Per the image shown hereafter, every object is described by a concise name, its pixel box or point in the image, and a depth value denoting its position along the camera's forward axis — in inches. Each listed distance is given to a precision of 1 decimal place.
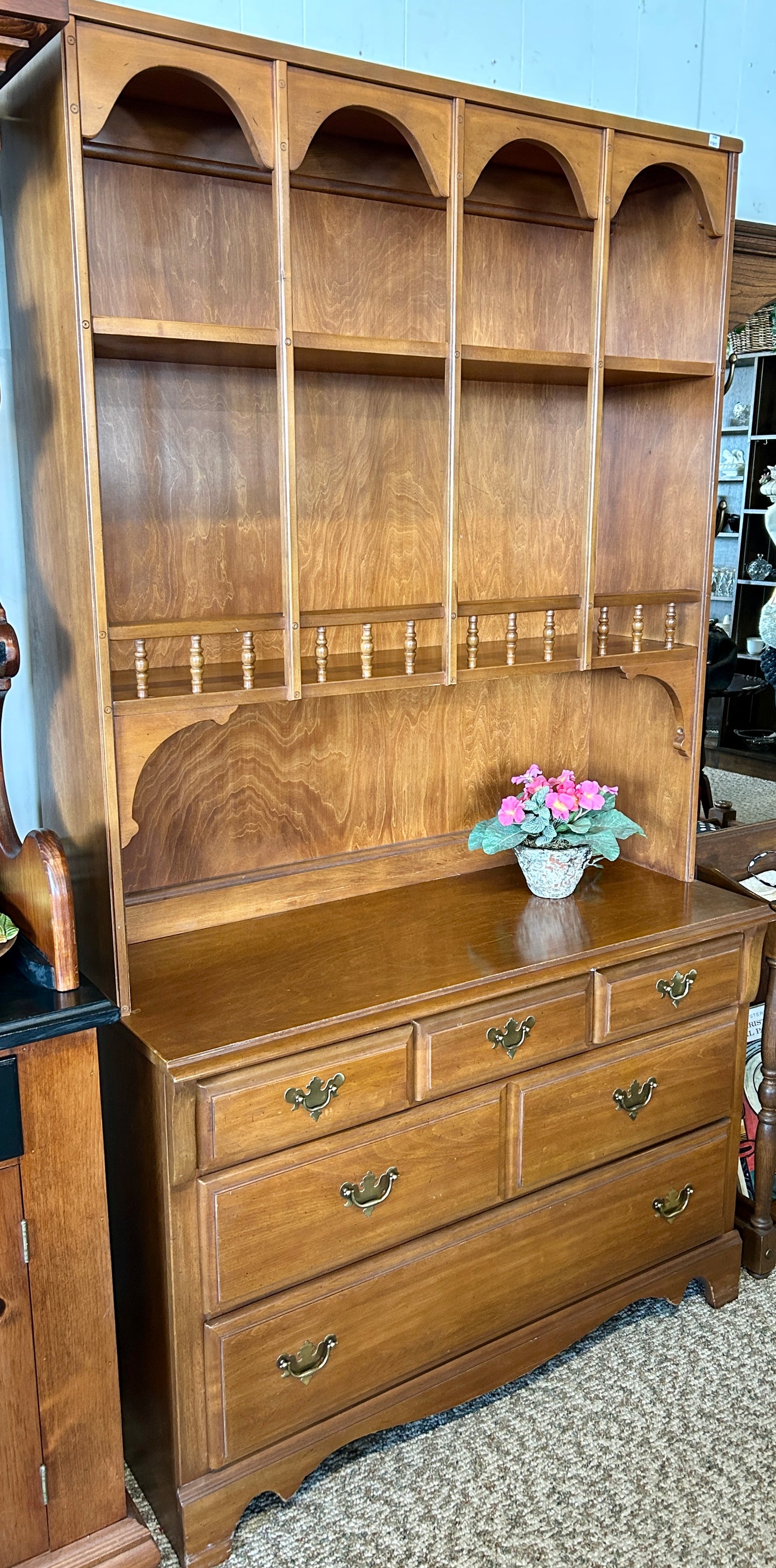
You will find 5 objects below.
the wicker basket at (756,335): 100.2
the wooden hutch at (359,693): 70.0
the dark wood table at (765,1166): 100.0
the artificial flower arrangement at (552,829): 91.7
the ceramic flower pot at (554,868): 92.0
